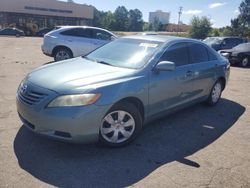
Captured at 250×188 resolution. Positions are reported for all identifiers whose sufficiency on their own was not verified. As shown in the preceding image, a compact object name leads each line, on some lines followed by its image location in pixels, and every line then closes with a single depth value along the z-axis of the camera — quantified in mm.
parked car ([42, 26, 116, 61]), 8109
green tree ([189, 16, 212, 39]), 37244
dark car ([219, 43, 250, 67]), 10833
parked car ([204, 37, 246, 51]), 13793
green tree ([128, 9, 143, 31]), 78599
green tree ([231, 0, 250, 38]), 42356
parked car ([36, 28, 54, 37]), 33452
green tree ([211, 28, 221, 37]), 38523
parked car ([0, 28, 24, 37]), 28887
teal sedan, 2536
